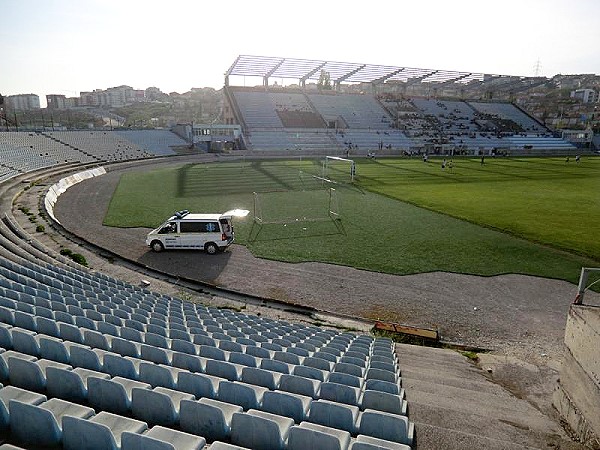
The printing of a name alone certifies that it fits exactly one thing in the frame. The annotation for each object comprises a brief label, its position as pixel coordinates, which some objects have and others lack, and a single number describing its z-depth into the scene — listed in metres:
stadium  4.32
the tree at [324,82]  88.10
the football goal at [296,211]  22.64
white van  17.98
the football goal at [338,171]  41.25
